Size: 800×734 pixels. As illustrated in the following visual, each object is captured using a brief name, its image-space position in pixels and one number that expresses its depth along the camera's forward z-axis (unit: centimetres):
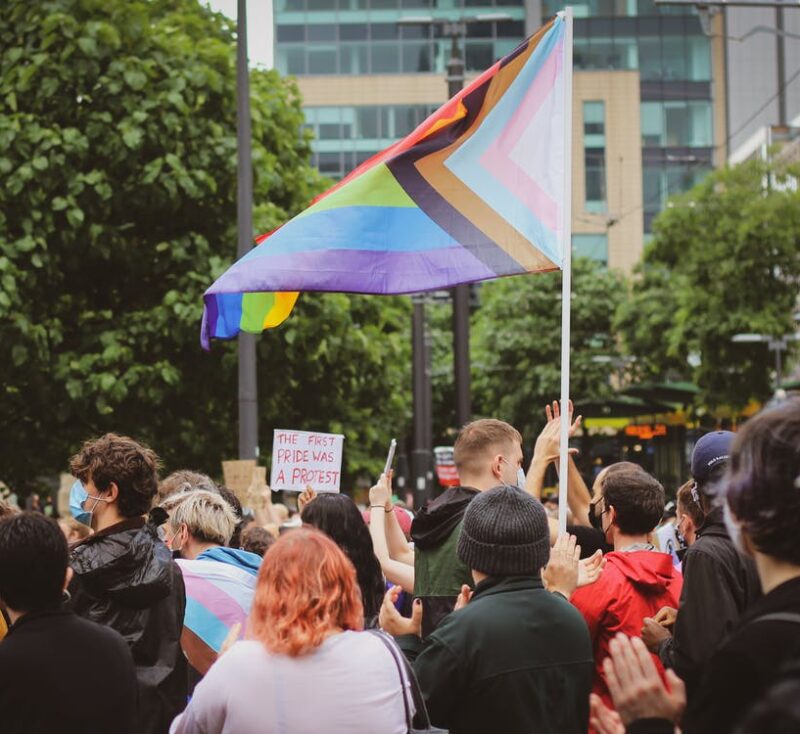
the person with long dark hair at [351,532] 586
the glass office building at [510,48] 7444
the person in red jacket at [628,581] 546
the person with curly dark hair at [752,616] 272
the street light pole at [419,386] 2772
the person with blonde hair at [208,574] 580
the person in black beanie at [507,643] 424
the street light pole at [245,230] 1609
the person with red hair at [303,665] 368
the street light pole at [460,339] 1889
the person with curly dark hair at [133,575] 524
